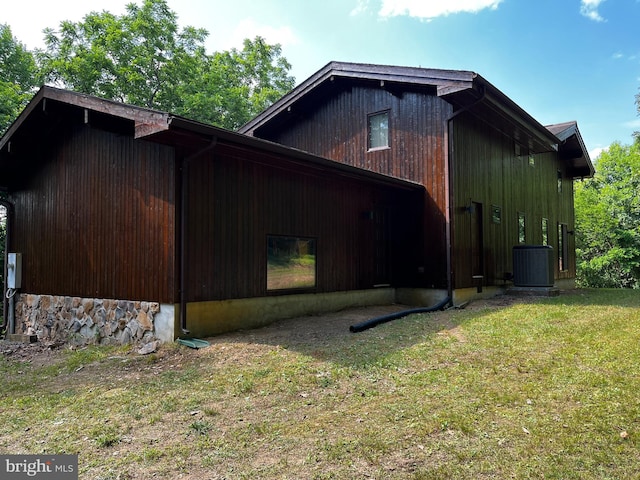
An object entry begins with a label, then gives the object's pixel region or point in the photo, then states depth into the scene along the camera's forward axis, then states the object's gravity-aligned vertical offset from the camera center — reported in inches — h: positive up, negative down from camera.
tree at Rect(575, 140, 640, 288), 928.3 +52.5
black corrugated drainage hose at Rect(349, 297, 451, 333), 267.3 -43.6
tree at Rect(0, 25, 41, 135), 714.2 +328.5
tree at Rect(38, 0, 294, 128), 831.1 +382.1
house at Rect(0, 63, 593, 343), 268.1 +38.0
